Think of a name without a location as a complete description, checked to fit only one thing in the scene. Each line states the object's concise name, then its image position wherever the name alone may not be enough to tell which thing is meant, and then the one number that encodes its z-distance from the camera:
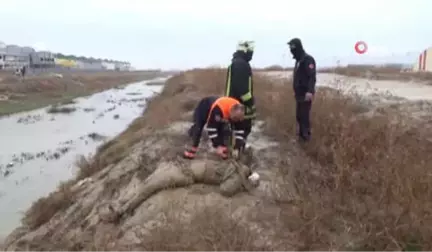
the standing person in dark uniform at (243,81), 7.23
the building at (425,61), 39.88
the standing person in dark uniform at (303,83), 8.02
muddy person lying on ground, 6.64
